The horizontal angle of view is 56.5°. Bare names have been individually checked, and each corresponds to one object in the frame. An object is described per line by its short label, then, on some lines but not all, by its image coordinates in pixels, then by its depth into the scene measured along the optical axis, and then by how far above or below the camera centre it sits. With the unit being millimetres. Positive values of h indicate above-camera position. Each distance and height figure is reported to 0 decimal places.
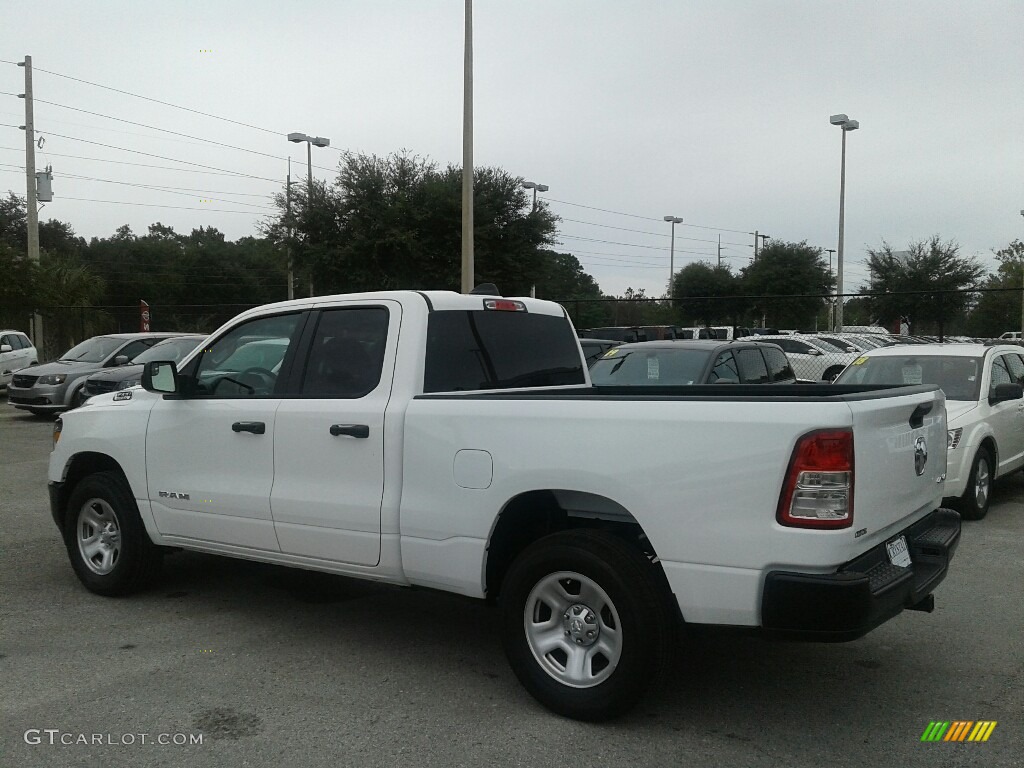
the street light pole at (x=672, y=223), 59938 +7072
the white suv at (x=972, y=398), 8367 -572
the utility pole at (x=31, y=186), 29047 +4263
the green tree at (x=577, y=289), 31312 +2321
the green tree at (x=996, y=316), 46419 +1144
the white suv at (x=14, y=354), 21953 -706
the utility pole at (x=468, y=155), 18688 +3517
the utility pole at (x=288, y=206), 30950 +3988
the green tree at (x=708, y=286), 44031 +2510
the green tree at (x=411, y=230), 29578 +3139
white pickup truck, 3633 -696
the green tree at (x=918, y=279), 30859 +2160
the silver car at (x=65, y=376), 17234 -954
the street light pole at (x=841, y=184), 33019 +5519
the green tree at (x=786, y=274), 43531 +2813
